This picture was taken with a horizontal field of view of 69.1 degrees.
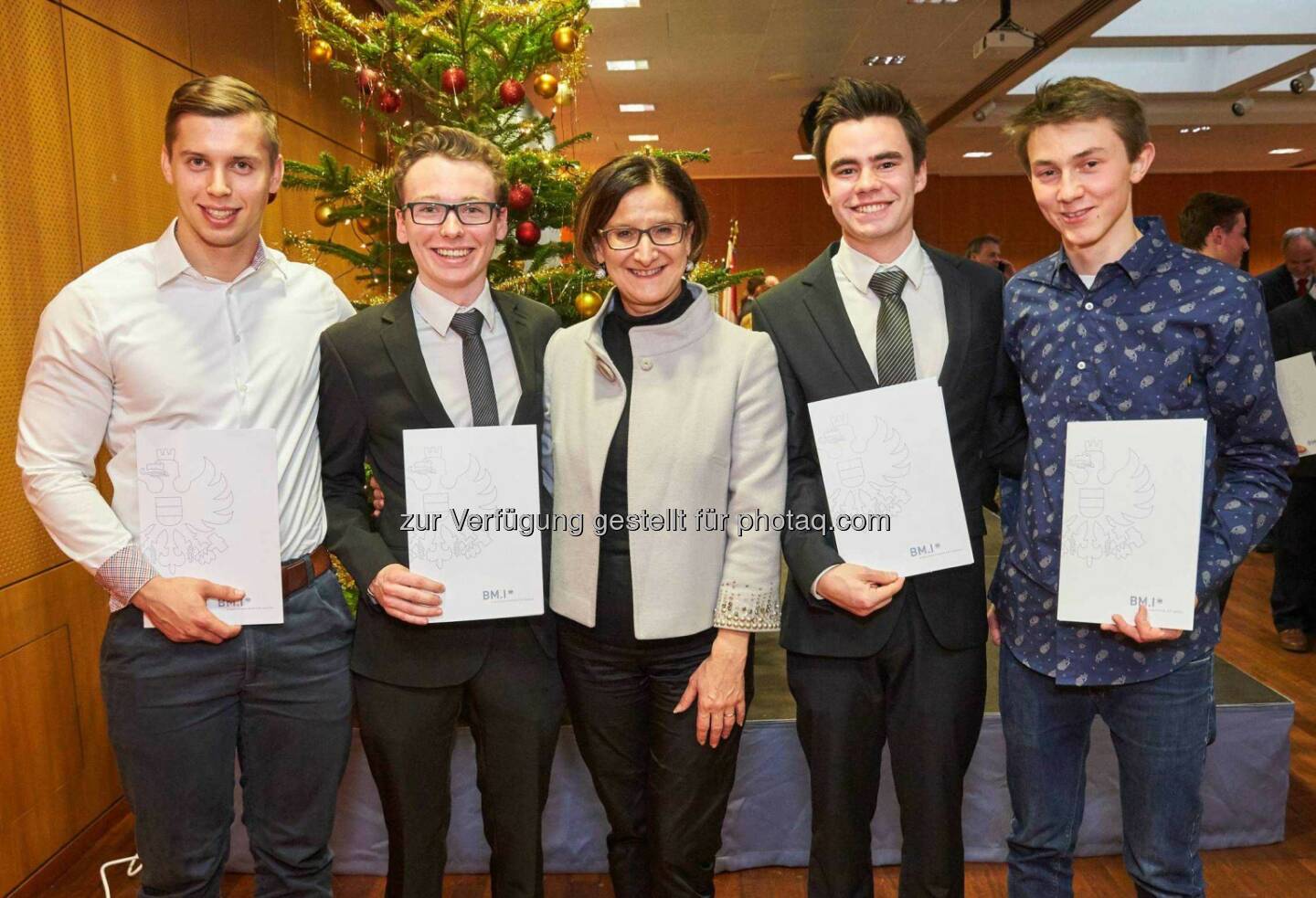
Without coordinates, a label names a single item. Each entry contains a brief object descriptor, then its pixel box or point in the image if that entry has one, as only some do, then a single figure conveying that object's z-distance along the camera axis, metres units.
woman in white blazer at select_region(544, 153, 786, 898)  1.66
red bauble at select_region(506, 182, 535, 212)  2.54
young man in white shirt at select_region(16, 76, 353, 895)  1.64
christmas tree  2.64
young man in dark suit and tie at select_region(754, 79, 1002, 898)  1.68
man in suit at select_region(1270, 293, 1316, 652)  4.34
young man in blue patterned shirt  1.57
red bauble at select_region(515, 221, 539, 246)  2.69
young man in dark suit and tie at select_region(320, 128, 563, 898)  1.67
